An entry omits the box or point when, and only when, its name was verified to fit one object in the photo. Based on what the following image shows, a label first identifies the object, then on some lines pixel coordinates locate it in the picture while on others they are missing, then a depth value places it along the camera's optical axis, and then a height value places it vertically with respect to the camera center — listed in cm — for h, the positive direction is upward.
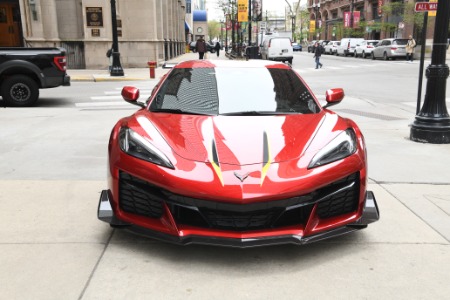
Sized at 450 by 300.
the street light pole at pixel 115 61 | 2078 -110
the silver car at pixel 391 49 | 3819 -119
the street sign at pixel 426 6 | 816 +46
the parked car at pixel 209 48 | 6278 -171
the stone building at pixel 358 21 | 5672 +183
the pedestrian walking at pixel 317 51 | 2780 -96
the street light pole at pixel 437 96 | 731 -96
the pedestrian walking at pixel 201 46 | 2947 -66
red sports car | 319 -97
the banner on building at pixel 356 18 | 6519 +215
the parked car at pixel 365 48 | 4322 -126
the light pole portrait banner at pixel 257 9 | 4041 +215
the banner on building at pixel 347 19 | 6751 +209
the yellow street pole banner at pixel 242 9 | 3381 +177
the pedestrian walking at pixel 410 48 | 3594 -106
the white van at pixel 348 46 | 4767 -117
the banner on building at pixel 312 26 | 8872 +152
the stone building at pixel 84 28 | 2441 +41
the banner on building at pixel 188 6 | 9176 +546
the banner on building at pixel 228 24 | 6640 +154
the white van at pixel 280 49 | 3400 -101
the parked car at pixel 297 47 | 7535 -195
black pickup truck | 1166 -89
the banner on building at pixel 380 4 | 6006 +367
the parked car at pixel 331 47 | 5307 -143
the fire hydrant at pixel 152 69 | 2012 -141
